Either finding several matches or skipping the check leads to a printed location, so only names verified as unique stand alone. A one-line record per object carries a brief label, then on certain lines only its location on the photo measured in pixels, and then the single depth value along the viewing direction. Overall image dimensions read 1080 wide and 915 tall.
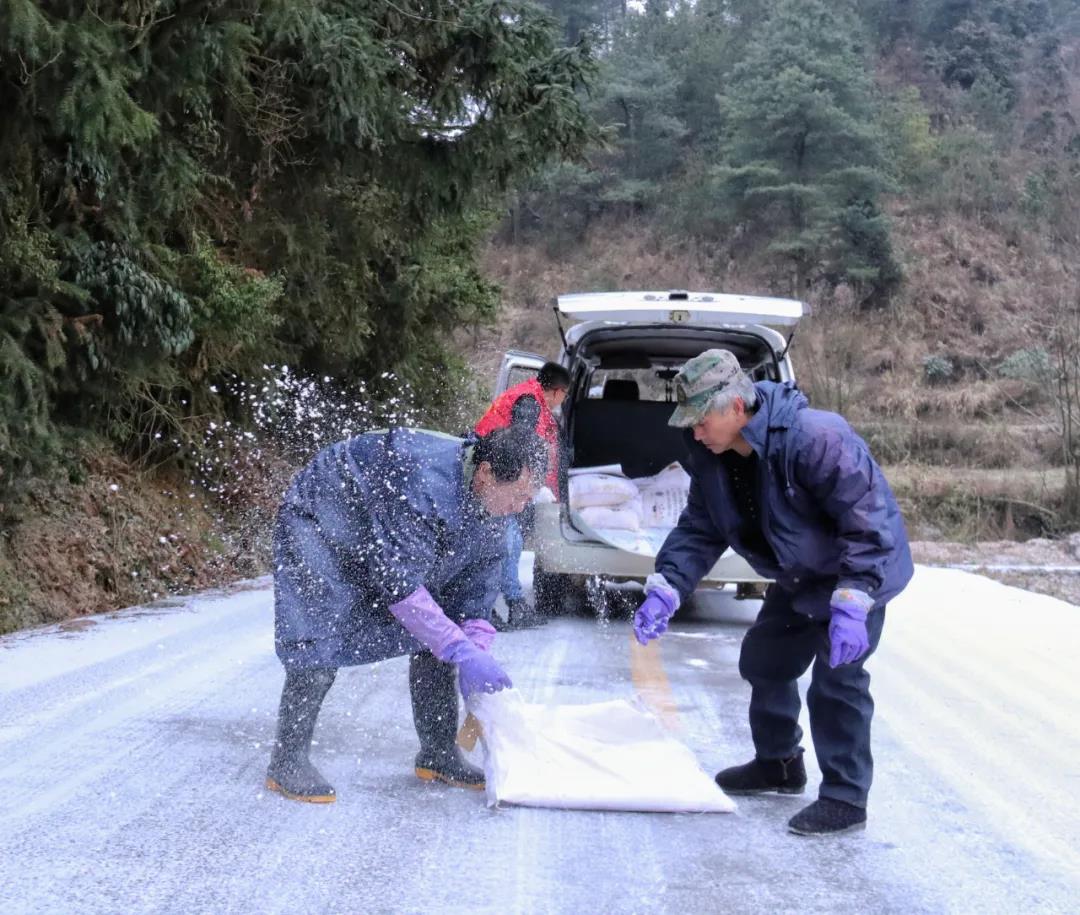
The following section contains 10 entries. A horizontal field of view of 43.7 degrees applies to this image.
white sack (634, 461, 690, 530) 9.66
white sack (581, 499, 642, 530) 9.22
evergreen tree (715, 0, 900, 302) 43.22
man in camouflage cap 4.15
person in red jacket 7.04
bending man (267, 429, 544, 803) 4.20
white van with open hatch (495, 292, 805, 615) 8.77
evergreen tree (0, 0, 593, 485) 8.05
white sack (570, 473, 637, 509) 9.45
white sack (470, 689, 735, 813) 4.47
